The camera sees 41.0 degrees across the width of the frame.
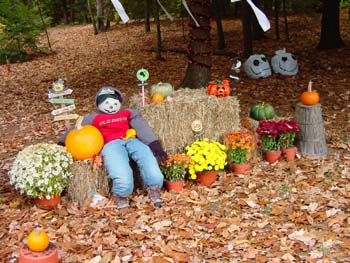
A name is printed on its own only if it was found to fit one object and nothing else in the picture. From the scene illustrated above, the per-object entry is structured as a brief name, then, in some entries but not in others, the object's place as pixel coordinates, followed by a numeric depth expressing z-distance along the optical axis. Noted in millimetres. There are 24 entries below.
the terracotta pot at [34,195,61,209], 4734
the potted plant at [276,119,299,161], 5691
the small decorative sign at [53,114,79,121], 5387
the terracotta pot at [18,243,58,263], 3348
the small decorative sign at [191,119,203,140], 5508
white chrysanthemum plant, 4551
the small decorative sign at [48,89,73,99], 5382
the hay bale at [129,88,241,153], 5406
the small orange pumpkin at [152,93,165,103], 5508
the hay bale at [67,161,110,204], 4770
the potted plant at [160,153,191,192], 4984
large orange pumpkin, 4794
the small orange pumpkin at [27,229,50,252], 3369
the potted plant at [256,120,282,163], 5699
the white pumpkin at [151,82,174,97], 5730
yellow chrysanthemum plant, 5074
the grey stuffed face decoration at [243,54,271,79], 9914
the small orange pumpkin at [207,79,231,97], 5762
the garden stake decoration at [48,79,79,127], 5363
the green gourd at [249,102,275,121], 6125
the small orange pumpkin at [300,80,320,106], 5777
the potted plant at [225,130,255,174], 5441
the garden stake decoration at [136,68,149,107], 5436
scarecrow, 4676
